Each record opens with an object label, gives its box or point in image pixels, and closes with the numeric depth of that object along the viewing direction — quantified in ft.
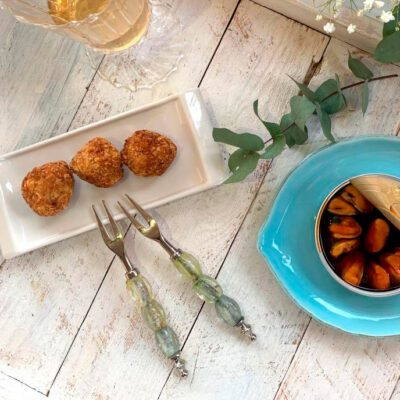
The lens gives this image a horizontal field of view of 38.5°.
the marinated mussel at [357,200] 2.99
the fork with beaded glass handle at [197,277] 3.30
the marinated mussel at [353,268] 2.99
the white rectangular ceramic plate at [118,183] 3.33
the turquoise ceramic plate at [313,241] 3.20
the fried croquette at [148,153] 3.22
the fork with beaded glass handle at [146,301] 3.32
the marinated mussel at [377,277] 2.96
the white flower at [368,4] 2.59
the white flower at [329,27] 2.81
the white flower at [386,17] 2.59
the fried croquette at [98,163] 3.22
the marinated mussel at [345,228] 2.97
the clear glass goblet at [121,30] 2.99
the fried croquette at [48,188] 3.23
